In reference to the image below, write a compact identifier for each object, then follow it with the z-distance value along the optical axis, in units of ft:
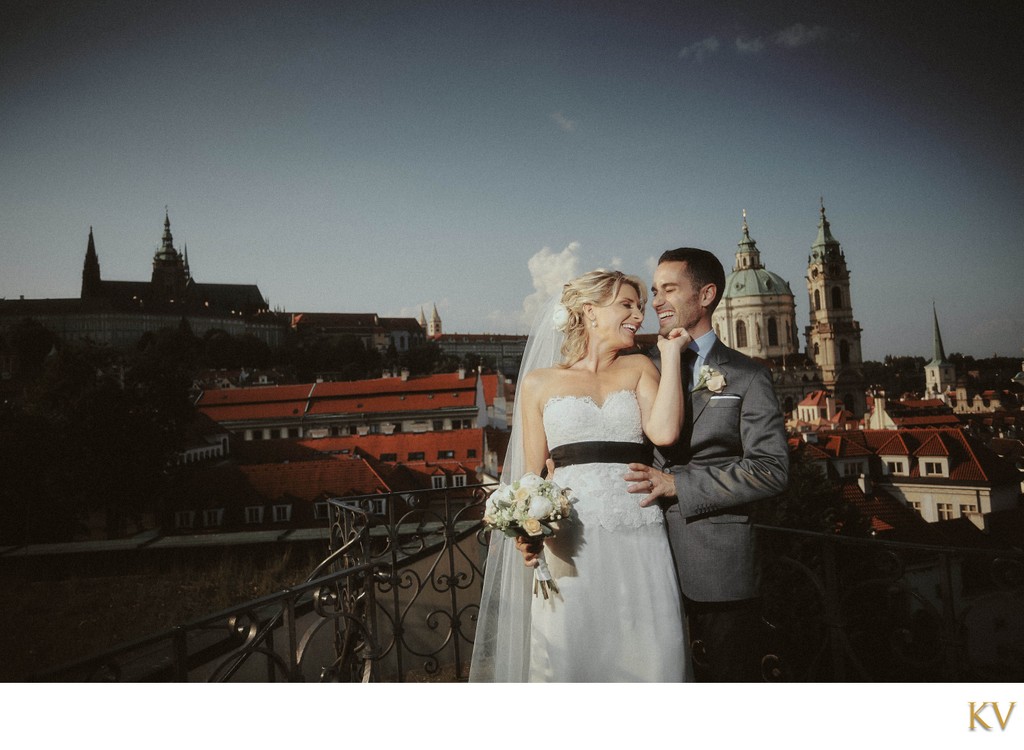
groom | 7.36
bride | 7.54
